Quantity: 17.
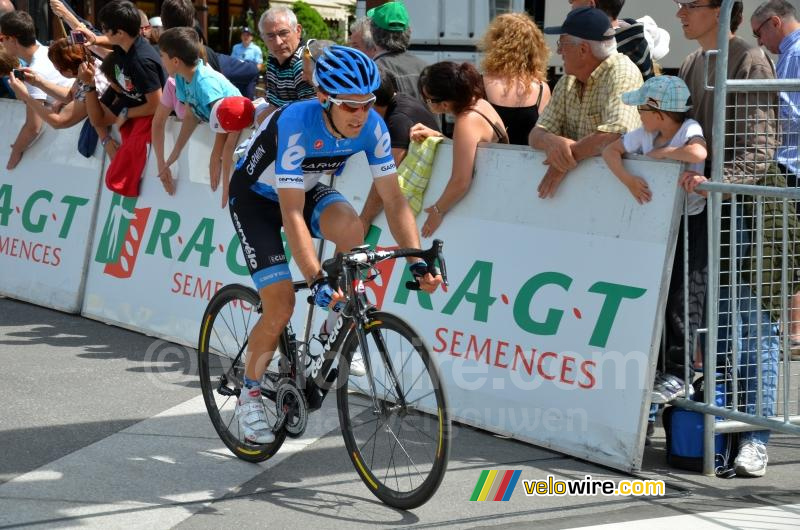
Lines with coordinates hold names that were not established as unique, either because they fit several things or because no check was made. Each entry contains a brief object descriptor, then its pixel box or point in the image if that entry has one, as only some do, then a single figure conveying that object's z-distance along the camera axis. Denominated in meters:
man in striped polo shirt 15.77
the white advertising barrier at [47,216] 18.27
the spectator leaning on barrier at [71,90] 17.81
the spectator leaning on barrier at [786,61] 11.23
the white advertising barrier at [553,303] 11.06
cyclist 9.87
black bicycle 9.67
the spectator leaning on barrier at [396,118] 13.50
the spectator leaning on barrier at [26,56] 19.25
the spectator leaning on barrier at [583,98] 11.73
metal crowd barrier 10.75
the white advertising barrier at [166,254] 16.05
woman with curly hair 14.23
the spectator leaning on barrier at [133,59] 17.03
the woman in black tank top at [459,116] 12.72
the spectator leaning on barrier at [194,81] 15.38
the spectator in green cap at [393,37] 15.88
